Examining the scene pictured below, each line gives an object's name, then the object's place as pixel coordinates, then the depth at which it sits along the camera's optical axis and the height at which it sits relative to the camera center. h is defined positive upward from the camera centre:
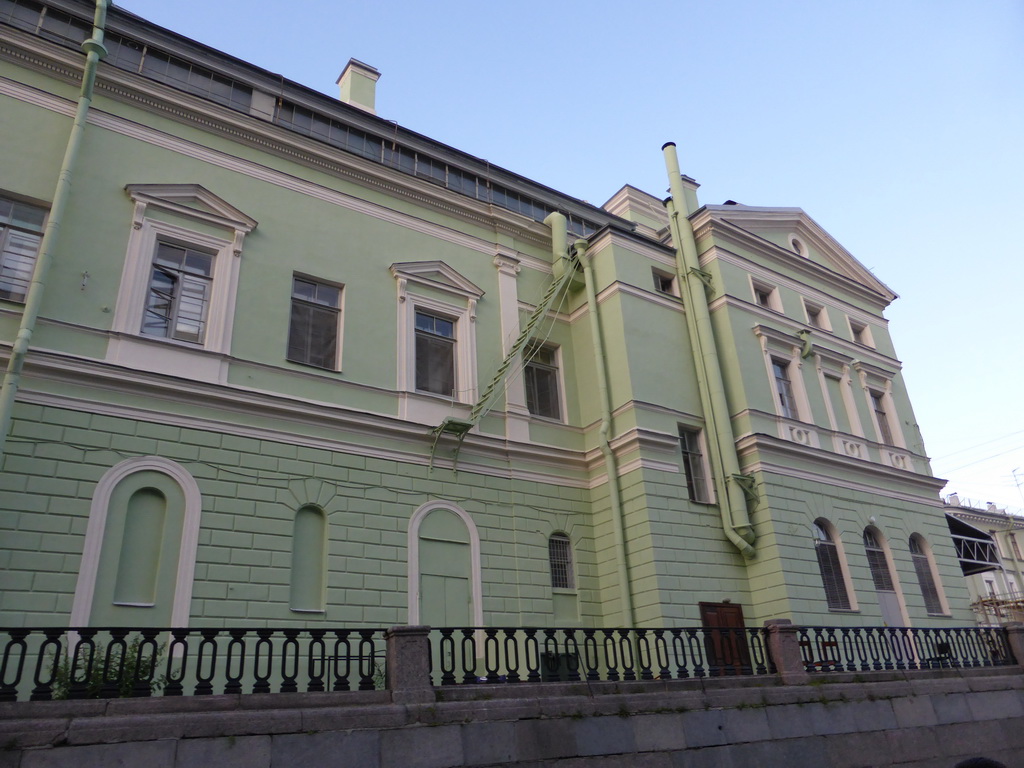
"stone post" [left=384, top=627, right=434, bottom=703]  9.12 +0.99
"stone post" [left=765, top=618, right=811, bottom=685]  12.43 +1.20
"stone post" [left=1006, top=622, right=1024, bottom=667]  15.66 +1.43
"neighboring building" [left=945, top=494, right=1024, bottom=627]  37.25 +7.15
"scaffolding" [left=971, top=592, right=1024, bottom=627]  35.88 +4.69
